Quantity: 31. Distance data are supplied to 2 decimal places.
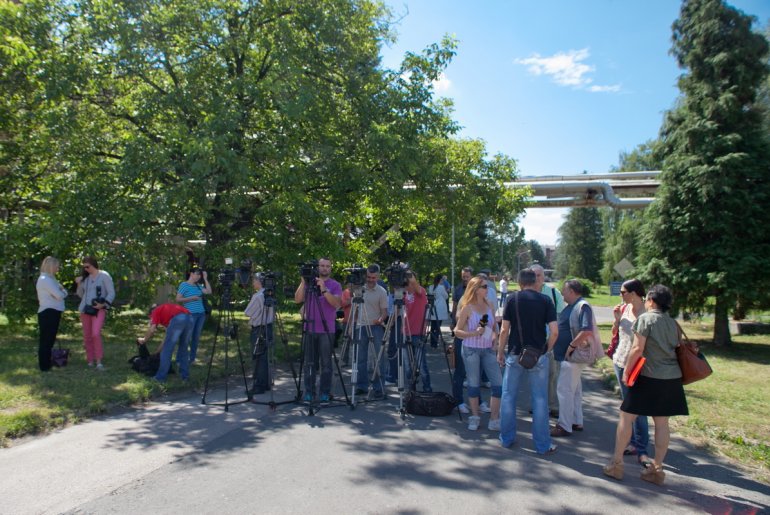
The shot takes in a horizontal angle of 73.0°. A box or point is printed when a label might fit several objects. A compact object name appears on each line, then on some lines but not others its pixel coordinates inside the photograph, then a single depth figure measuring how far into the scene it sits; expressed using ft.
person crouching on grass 26.27
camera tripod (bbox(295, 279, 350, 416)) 21.99
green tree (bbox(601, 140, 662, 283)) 116.88
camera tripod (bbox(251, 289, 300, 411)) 24.07
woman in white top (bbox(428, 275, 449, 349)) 43.16
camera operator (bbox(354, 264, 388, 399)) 25.66
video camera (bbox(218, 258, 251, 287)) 22.79
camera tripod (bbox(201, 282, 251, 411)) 23.05
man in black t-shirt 17.34
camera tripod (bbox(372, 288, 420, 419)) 21.77
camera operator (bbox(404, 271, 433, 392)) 26.00
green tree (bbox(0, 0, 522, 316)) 31.55
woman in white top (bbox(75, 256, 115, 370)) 27.40
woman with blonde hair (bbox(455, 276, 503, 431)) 19.95
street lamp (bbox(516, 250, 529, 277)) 331.08
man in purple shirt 22.18
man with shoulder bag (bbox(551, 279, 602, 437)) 19.13
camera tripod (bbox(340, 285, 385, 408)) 22.77
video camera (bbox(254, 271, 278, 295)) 22.21
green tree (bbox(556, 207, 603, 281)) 236.63
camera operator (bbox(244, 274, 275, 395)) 24.68
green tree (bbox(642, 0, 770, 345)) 43.70
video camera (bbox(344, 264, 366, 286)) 22.67
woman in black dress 14.79
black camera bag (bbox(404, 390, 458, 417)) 21.81
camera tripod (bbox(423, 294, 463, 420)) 24.52
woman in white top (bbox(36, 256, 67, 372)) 26.00
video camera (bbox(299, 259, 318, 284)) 21.28
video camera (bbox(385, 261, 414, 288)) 22.47
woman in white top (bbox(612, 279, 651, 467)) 17.20
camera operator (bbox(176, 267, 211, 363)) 28.66
